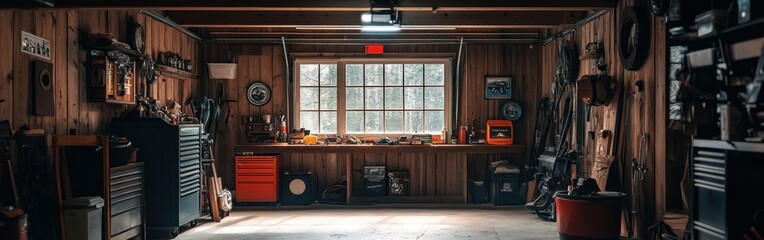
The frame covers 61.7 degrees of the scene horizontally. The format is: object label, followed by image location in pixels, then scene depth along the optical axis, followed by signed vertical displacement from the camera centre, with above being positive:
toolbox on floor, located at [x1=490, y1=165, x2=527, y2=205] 8.51 -0.89
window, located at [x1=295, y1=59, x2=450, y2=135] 9.03 +0.33
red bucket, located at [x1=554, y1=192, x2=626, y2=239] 5.38 -0.82
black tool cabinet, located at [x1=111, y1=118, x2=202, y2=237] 6.06 -0.45
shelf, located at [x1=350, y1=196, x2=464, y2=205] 8.80 -1.11
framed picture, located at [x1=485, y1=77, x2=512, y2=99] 8.88 +0.45
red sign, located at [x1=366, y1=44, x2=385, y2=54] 8.86 +0.98
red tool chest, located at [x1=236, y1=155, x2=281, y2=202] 8.46 -0.78
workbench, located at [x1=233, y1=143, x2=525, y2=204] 8.36 -0.39
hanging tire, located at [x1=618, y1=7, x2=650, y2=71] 5.44 +0.71
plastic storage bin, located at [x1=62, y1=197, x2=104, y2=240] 4.83 -0.74
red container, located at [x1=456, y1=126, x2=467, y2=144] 8.75 -0.22
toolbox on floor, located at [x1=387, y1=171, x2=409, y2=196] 8.78 -0.86
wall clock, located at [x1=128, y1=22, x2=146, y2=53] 6.36 +0.83
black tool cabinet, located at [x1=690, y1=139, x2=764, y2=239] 3.54 -0.39
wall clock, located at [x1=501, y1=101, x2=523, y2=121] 8.86 +0.11
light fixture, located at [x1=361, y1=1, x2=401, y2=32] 5.80 +0.97
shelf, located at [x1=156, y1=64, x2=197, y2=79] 7.00 +0.55
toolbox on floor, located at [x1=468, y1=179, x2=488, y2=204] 8.73 -1.01
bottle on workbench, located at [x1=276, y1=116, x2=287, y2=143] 8.75 -0.20
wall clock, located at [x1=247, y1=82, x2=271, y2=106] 8.86 +0.35
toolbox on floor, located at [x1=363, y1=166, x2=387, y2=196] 8.78 -0.85
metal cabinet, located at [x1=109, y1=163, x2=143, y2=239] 5.30 -0.70
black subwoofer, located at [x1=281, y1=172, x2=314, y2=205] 8.55 -0.93
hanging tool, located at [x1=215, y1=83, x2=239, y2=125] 8.84 +0.26
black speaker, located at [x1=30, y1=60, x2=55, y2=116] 4.78 +0.25
